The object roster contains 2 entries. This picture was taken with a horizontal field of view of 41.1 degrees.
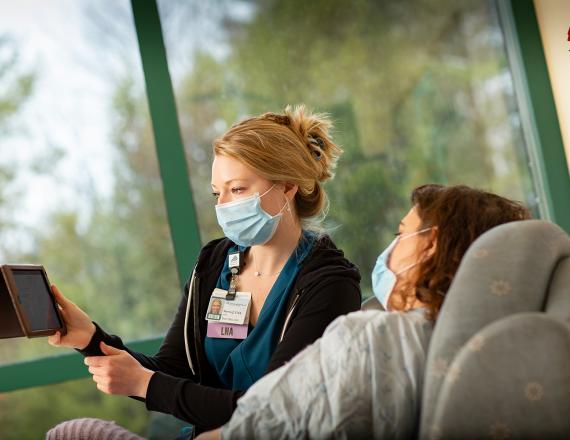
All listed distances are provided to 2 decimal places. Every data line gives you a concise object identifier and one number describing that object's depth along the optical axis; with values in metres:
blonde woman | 2.01
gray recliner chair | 1.39
